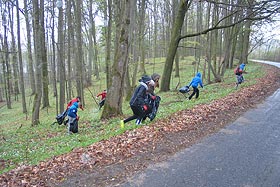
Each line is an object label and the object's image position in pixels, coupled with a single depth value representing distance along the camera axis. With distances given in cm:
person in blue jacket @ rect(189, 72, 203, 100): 1224
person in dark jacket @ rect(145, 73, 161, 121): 743
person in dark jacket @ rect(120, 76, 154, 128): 705
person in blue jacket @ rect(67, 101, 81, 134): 974
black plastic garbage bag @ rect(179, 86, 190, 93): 1233
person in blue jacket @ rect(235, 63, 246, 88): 1389
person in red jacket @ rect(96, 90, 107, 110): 1562
